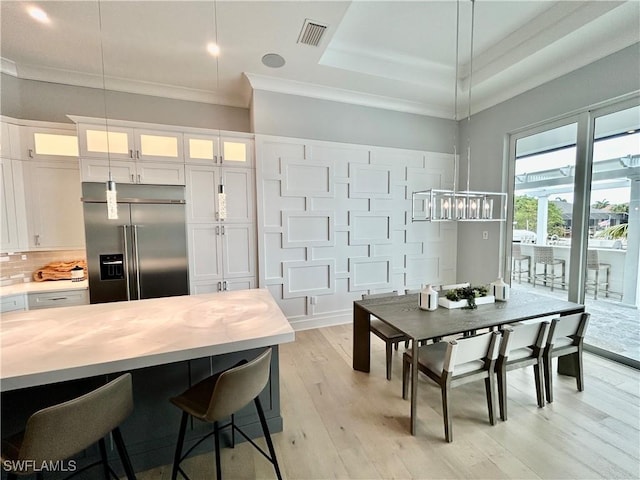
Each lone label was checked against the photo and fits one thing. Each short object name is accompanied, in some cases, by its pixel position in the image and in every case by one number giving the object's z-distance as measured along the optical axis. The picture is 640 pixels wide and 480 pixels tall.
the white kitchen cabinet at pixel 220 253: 3.28
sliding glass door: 2.79
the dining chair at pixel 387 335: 2.54
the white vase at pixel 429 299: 2.42
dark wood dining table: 1.97
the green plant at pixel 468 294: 2.48
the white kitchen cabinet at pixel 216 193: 3.25
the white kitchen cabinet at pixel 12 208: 2.81
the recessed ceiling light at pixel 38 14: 2.35
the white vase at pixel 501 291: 2.65
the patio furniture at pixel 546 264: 3.37
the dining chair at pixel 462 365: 1.85
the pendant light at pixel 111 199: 1.79
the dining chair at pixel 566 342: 2.20
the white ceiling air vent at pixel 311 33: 2.56
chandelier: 2.42
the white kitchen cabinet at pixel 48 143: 2.91
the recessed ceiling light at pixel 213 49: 2.85
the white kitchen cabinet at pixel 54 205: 2.96
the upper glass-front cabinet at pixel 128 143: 2.88
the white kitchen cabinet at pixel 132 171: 2.88
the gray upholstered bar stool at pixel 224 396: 1.27
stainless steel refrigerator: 2.85
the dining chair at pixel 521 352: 2.02
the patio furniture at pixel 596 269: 2.98
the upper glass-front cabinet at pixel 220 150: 3.23
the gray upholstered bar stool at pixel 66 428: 0.99
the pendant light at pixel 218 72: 2.06
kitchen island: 1.30
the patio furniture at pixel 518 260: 3.79
